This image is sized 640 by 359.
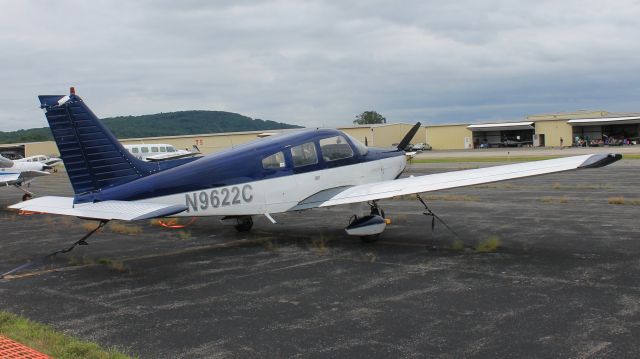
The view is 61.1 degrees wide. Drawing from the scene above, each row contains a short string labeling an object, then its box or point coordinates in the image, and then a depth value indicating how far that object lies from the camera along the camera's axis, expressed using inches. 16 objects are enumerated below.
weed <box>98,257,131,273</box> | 362.6
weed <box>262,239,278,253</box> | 414.1
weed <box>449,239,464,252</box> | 390.1
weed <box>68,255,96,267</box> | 383.6
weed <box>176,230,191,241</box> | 482.9
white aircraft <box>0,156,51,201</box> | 774.5
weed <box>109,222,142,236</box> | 528.7
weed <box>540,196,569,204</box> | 632.7
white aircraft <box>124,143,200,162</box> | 1714.1
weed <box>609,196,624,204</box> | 600.9
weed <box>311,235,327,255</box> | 403.2
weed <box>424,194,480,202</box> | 703.7
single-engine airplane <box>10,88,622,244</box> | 367.2
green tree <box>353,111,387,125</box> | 6569.9
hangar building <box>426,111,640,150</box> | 2925.7
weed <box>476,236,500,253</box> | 380.5
